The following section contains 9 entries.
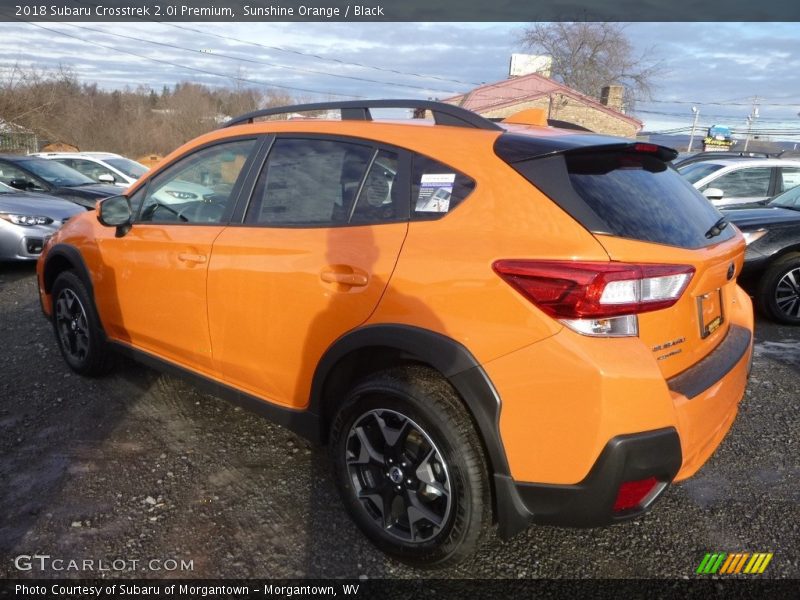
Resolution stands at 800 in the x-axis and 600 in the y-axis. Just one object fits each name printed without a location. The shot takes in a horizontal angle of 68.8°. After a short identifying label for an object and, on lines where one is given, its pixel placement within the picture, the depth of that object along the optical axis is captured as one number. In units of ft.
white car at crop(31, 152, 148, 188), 37.96
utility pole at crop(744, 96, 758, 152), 196.93
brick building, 105.91
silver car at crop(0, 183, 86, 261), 22.53
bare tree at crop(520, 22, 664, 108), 150.10
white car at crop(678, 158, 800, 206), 27.07
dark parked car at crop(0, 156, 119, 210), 29.30
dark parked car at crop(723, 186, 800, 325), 17.31
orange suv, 6.17
